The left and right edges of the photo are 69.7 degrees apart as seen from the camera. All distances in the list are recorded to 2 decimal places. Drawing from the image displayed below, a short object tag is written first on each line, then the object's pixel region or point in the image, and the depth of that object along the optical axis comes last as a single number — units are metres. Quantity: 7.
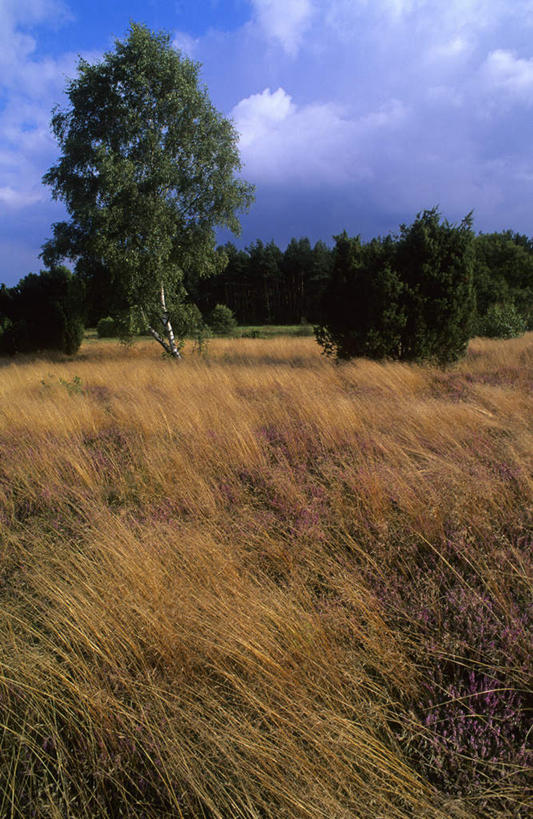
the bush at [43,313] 18.42
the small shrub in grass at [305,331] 30.18
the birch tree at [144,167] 12.33
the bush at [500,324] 17.98
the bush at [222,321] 31.62
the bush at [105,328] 27.20
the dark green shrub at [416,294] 10.21
